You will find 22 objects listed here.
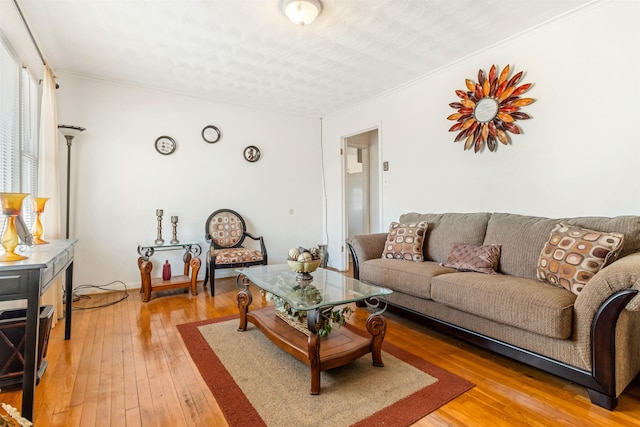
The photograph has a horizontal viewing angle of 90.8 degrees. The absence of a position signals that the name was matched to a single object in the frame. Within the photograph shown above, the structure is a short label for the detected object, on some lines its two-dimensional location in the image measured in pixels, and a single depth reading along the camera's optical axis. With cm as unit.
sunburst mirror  276
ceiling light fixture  220
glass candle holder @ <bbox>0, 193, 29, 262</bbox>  156
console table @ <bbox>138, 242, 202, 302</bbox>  333
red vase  367
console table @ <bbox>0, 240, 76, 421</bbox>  140
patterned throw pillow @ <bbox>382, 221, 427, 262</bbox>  296
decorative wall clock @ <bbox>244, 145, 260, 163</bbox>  456
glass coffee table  174
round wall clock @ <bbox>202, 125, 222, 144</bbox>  424
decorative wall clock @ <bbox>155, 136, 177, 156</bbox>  393
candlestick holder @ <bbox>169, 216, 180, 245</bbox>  388
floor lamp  328
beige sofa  155
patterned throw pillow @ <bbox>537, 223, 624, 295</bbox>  181
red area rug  151
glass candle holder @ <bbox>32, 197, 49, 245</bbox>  226
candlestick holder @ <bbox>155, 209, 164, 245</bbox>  368
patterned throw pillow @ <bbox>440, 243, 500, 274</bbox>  244
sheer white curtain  270
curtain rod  222
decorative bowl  226
